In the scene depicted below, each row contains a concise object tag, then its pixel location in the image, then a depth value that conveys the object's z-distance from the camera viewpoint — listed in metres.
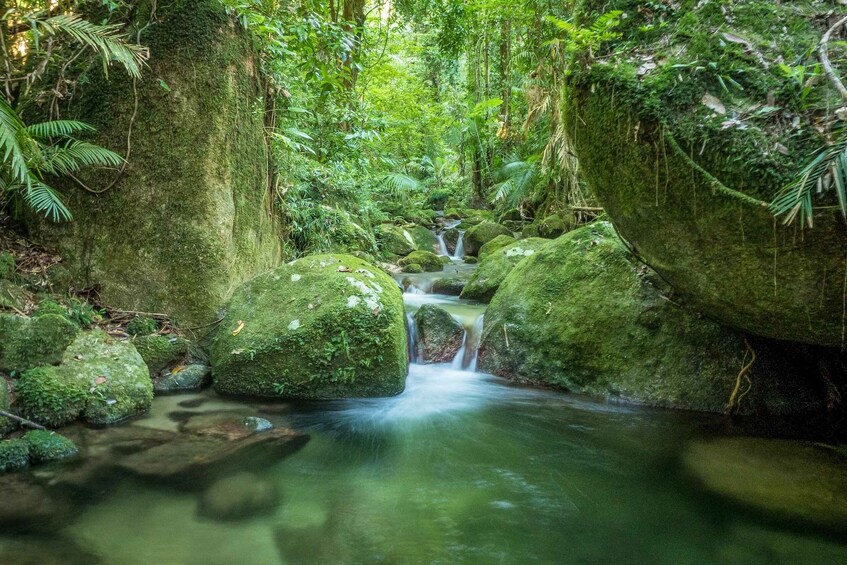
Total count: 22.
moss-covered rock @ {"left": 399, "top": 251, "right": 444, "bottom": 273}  11.12
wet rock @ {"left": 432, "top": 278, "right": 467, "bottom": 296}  8.66
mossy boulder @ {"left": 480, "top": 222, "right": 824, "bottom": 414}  4.44
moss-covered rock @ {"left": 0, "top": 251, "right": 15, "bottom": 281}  4.37
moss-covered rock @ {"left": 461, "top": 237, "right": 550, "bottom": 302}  7.66
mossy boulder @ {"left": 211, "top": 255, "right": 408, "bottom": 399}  4.62
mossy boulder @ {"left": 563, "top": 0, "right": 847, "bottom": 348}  2.84
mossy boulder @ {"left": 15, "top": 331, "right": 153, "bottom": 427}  3.61
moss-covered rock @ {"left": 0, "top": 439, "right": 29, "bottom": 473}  3.14
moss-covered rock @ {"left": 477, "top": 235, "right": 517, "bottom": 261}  10.37
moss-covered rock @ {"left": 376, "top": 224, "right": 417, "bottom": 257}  11.77
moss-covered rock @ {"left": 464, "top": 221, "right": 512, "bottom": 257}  12.84
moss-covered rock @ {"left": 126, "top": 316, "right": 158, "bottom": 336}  4.76
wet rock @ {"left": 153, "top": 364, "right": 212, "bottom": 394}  4.63
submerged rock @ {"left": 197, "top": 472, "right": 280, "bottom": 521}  2.95
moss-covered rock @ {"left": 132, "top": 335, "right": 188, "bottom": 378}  4.64
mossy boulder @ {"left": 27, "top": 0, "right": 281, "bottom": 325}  4.95
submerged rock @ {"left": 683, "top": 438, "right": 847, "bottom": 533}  2.97
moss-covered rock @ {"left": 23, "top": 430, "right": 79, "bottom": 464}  3.28
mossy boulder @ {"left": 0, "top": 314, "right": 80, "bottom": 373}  3.63
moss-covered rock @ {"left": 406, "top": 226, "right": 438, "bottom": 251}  13.45
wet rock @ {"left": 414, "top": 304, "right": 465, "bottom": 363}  5.97
